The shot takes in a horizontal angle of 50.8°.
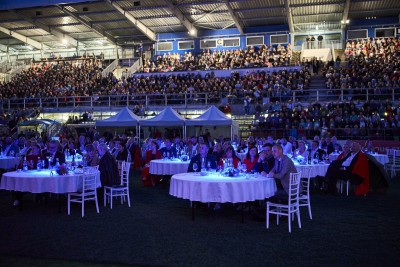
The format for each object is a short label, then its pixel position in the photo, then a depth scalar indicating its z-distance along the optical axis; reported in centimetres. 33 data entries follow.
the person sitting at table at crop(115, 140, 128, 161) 1209
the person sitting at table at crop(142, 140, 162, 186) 1231
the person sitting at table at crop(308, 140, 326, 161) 1118
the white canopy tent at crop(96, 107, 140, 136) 1859
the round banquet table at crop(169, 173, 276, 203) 729
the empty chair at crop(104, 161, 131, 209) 918
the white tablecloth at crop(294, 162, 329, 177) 1007
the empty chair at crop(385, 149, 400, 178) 1402
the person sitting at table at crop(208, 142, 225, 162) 961
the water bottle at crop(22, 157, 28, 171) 898
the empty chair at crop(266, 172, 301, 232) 710
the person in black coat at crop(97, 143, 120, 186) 920
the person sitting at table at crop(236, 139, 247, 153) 1324
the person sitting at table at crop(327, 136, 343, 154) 1273
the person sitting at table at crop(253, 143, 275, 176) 793
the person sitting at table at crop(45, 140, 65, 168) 965
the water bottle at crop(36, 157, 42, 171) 923
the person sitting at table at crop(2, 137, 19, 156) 1301
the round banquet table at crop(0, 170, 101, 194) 813
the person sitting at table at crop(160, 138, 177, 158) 1219
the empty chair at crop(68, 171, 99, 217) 831
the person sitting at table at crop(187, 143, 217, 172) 886
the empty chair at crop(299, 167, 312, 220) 769
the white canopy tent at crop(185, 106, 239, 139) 1762
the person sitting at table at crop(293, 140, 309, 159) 1118
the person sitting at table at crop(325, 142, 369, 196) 1032
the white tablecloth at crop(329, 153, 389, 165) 1212
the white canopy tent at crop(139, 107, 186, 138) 1809
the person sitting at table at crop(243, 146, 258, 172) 898
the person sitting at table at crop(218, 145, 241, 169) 861
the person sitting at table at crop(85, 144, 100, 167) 951
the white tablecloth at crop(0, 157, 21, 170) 1210
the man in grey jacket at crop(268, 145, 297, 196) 747
